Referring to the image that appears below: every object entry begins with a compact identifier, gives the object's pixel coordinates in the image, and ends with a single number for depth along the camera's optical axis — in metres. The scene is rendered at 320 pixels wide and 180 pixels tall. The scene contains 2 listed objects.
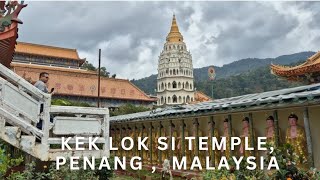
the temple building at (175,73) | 75.12
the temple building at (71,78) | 50.63
